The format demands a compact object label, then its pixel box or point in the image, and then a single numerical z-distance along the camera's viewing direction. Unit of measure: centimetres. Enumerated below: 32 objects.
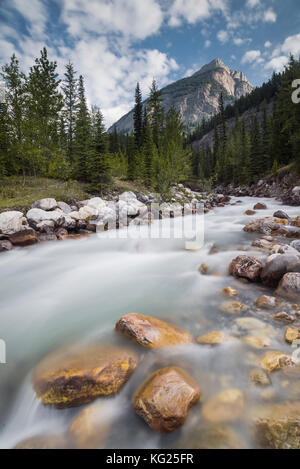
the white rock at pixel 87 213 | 1095
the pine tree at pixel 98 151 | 1468
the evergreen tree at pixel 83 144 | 1596
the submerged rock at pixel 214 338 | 303
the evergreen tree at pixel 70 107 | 1961
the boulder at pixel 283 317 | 333
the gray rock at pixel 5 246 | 760
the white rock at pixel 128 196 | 1513
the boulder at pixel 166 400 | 193
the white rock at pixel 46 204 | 1020
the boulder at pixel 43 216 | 934
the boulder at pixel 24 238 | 809
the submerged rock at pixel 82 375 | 221
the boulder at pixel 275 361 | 249
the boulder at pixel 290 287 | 391
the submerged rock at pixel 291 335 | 288
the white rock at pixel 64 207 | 1109
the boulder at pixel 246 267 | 474
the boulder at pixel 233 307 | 372
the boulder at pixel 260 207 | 1600
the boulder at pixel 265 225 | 922
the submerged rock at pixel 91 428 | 190
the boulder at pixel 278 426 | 174
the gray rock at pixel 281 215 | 1127
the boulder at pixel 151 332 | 295
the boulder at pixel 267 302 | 372
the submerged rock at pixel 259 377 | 234
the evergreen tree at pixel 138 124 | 3142
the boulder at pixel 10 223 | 814
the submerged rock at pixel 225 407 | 203
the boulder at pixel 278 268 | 439
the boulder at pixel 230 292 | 428
